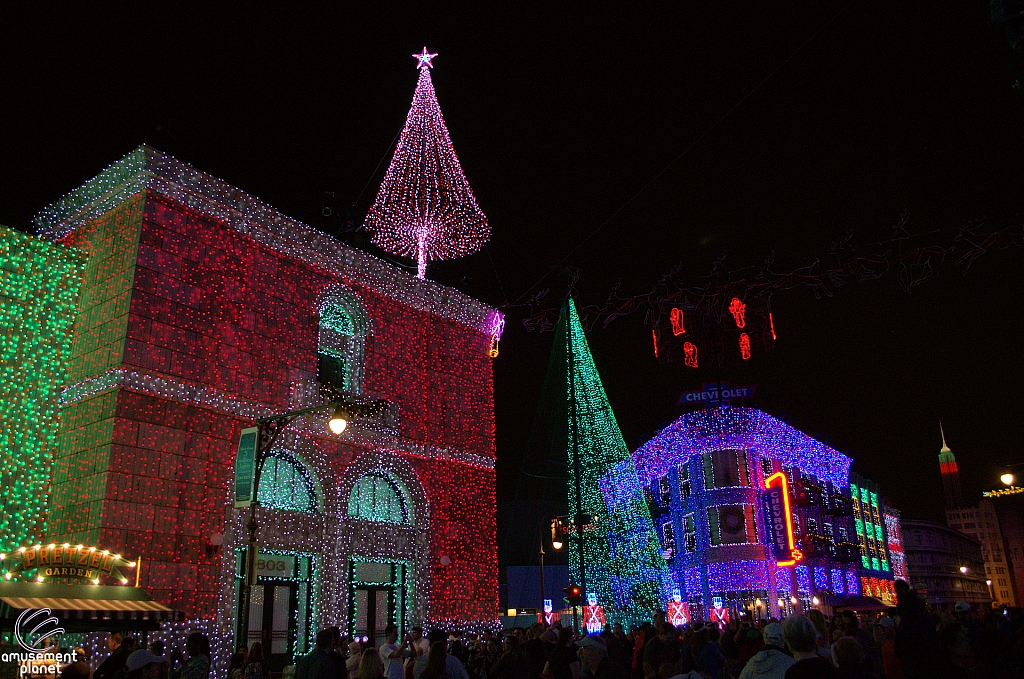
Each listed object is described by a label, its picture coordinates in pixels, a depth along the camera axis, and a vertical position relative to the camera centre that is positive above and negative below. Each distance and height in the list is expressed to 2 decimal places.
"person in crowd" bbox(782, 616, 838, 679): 5.30 -0.27
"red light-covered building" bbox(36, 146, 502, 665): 17.28 +4.54
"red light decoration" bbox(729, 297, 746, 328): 21.71 +7.46
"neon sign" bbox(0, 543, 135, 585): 15.38 +0.96
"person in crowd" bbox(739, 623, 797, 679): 5.72 -0.48
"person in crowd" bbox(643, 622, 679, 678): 10.22 -0.65
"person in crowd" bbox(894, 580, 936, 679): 9.55 -0.57
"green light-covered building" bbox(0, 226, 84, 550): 17.07 +5.33
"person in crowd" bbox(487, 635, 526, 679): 10.39 -0.77
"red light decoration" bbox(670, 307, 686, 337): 23.05 +7.57
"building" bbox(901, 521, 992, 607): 111.00 +3.70
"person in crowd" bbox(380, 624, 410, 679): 11.31 -0.76
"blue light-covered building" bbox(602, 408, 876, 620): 43.09 +4.42
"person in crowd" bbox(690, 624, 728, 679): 9.70 -0.71
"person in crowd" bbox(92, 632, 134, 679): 10.09 -0.62
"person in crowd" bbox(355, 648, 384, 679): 7.58 -0.55
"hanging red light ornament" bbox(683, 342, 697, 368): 30.10 +8.68
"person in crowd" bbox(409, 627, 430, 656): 12.53 -0.59
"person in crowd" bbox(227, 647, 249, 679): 11.82 -0.80
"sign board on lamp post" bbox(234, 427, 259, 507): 15.48 +2.63
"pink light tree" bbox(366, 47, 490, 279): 21.64 +10.77
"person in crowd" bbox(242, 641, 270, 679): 12.00 -0.82
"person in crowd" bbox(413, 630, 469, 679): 8.12 -0.60
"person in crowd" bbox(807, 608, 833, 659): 6.36 -0.33
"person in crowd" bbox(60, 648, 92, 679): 6.94 -0.47
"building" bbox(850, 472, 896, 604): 58.12 +3.85
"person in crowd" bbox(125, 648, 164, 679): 10.04 -0.63
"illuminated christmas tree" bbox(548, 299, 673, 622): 32.72 +3.24
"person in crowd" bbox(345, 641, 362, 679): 12.53 -0.78
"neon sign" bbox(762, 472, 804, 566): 43.11 +3.95
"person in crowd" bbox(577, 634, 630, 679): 8.37 -0.63
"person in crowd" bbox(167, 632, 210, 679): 9.54 -0.55
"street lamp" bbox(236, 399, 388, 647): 13.73 +2.64
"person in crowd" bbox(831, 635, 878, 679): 5.56 -0.42
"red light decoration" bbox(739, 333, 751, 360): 27.82 +8.38
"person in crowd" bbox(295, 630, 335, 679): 8.03 -0.55
